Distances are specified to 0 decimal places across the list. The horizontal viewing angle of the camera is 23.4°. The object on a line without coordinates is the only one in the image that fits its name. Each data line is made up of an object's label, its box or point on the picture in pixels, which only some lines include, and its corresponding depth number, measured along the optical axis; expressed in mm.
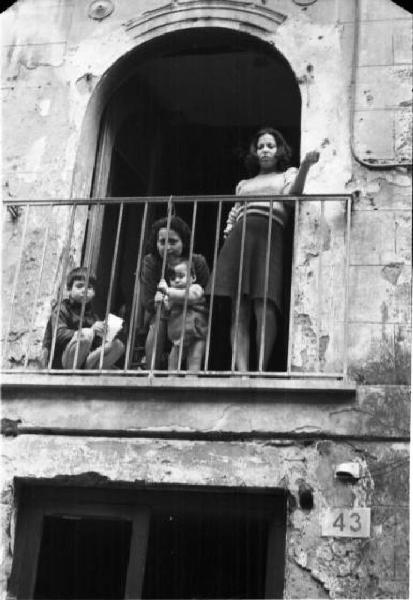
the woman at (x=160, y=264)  6821
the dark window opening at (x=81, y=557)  6473
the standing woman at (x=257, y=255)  6641
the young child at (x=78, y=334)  6641
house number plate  5754
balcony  6254
